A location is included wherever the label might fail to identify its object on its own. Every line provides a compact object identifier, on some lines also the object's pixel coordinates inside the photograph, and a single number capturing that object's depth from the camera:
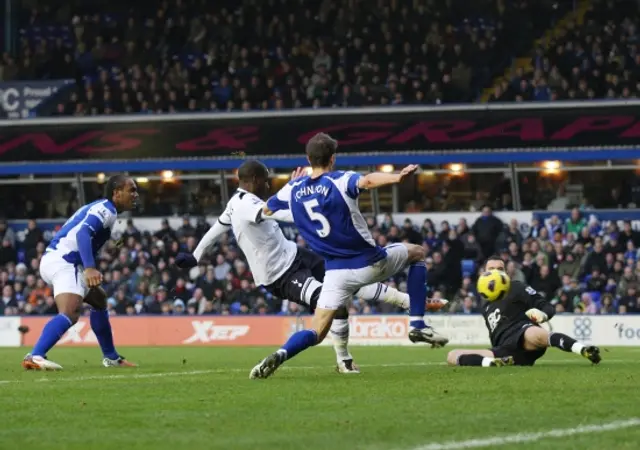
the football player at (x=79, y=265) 14.63
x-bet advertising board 25.58
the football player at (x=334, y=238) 12.09
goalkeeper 13.77
